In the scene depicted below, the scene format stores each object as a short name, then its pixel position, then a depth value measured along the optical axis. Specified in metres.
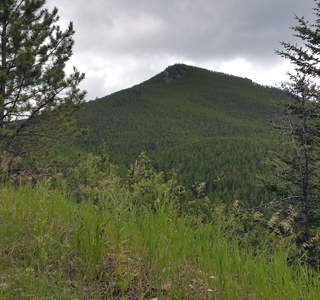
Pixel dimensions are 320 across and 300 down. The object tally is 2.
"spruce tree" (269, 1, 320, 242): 6.94
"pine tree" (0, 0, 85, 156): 9.27
